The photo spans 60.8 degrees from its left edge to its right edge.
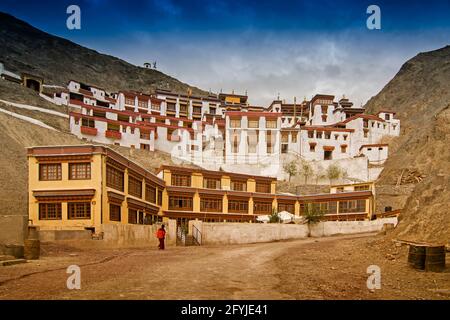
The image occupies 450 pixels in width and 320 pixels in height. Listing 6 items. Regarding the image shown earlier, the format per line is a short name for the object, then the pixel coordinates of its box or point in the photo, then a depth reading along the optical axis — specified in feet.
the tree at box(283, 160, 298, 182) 248.32
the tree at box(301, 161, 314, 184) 251.19
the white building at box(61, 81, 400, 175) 249.55
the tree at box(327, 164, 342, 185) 244.42
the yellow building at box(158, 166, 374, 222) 161.89
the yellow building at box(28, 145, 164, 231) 95.40
